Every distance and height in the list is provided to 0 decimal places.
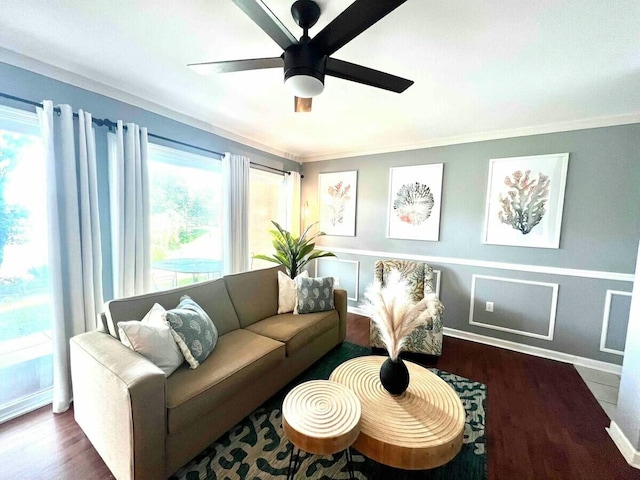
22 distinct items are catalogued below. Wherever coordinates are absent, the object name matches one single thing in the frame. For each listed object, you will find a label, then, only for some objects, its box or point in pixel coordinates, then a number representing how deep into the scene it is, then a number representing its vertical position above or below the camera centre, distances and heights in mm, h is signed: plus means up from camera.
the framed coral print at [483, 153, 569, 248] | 2754 +295
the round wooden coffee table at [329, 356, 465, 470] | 1155 -977
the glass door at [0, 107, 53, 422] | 1827 -439
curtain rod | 1759 +752
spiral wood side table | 1153 -950
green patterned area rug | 1457 -1421
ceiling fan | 1050 +833
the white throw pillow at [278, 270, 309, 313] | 2652 -780
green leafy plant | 3436 -414
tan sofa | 1248 -964
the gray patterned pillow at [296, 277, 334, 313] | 2609 -757
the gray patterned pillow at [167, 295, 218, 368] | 1626 -760
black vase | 1455 -864
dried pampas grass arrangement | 1449 -505
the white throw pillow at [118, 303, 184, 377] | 1480 -739
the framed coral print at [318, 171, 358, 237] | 4035 +296
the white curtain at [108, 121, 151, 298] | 2209 +52
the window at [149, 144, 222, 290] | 2654 -10
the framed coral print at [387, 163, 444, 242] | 3398 +289
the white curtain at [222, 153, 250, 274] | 3156 +95
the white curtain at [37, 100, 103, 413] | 1858 -154
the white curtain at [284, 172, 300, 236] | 4156 +323
